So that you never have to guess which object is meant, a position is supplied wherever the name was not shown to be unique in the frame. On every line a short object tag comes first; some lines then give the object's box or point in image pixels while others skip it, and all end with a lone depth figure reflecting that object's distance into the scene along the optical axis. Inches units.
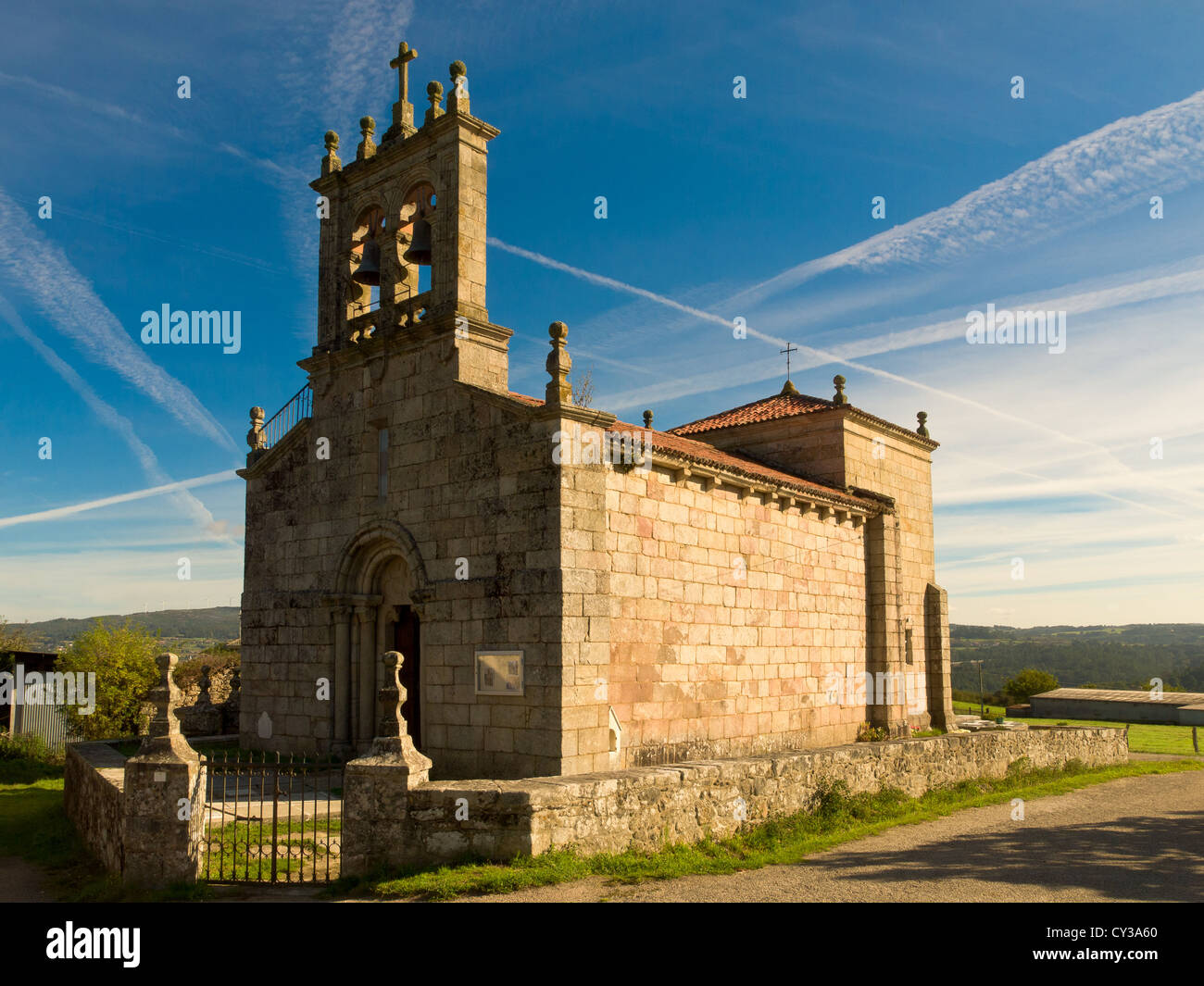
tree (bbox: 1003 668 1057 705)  1507.1
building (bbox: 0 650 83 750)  792.3
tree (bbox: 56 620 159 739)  793.6
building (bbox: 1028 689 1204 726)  1252.5
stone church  458.9
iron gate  343.3
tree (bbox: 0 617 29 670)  1004.6
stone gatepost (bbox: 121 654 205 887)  331.6
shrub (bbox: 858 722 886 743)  717.9
